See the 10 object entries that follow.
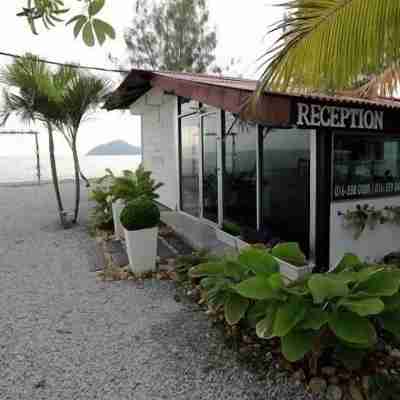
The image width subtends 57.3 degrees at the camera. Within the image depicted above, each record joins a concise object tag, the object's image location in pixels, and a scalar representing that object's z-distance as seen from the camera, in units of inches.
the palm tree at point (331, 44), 85.9
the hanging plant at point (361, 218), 177.9
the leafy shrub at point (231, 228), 225.4
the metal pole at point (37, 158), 602.9
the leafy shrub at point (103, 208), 300.4
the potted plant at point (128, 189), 251.1
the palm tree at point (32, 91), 277.4
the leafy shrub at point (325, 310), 88.7
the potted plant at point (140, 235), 191.9
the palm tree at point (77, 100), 295.3
